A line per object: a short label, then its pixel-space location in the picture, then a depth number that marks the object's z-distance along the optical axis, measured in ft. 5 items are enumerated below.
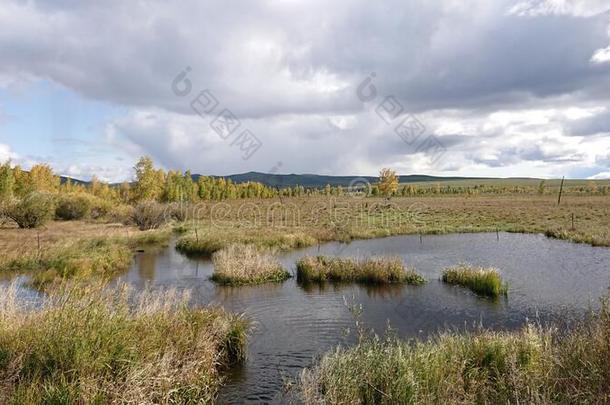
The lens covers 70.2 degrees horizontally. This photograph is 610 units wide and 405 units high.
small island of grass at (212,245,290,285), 74.08
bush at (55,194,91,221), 198.08
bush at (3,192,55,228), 142.00
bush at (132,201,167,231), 166.71
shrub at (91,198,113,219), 211.41
